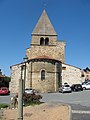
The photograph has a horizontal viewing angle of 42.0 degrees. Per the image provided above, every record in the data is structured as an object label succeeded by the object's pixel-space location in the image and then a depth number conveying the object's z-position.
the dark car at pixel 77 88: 20.63
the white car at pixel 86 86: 22.31
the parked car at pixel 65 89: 19.44
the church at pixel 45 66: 21.51
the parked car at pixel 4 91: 19.93
